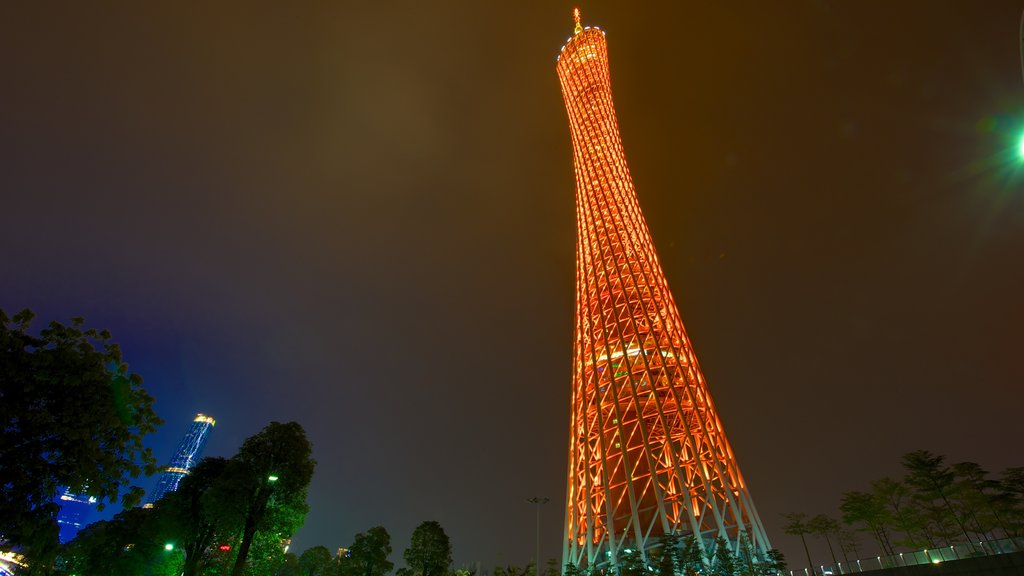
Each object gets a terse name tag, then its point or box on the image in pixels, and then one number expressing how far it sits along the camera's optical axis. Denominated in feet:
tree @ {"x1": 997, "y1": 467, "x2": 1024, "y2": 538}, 92.42
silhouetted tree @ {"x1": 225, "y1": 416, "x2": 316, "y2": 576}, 77.46
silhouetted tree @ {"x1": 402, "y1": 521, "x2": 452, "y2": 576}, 111.65
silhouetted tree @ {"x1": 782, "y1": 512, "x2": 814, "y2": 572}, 133.49
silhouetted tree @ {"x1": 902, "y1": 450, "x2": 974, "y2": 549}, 99.45
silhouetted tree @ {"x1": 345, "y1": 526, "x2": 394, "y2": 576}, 106.42
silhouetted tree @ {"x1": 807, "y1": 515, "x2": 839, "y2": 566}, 132.46
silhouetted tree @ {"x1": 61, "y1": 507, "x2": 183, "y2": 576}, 88.74
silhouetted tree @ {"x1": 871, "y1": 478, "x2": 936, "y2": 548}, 113.60
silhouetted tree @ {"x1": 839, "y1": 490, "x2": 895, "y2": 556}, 118.32
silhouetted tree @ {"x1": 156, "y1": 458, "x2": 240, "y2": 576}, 76.74
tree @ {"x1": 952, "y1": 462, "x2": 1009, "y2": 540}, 96.48
